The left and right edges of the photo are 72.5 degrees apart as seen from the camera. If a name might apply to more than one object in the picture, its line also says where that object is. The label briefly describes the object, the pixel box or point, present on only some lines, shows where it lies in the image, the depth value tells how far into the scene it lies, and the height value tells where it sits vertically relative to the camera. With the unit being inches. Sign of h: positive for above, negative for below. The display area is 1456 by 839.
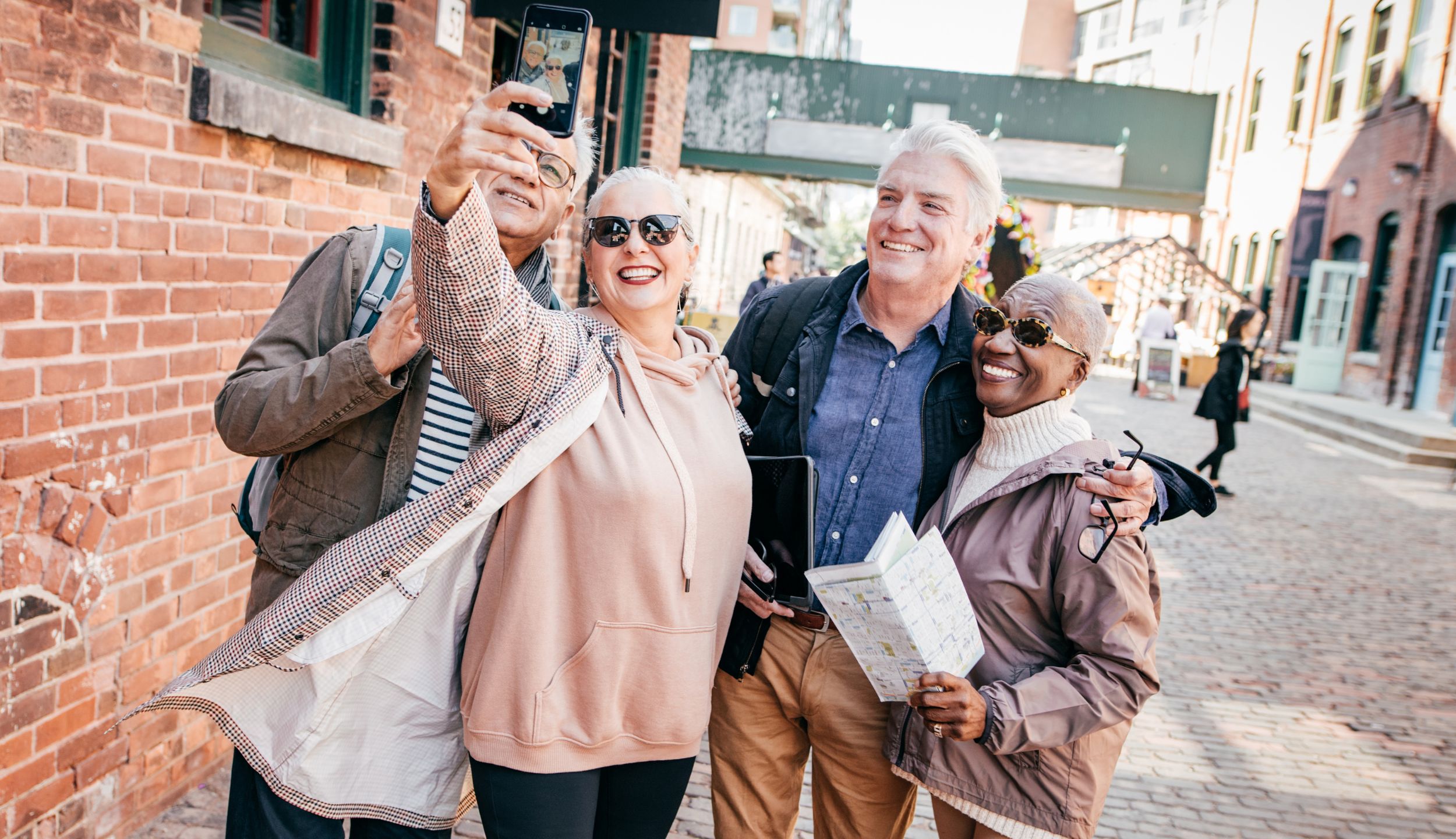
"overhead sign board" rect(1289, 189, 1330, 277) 810.8 +101.4
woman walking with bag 395.2 -20.0
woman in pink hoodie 68.4 -19.6
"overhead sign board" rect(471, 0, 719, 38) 151.9 +41.6
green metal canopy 599.2 +120.8
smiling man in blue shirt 90.1 -12.4
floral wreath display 232.2 +20.3
